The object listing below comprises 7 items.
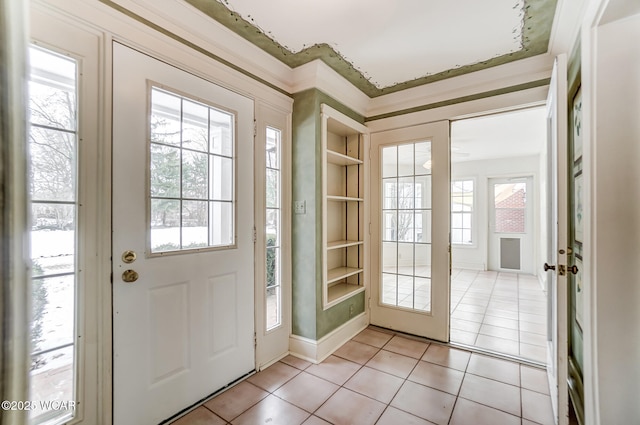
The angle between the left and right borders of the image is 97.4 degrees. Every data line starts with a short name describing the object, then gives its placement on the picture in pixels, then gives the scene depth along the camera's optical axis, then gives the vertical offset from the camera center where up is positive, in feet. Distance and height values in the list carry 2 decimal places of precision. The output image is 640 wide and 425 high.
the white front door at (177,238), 4.88 -0.54
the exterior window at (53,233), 4.00 -0.32
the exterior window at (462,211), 20.79 +0.09
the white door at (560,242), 5.05 -0.55
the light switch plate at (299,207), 8.10 +0.14
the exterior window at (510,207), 19.36 +0.38
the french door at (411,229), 8.94 -0.58
